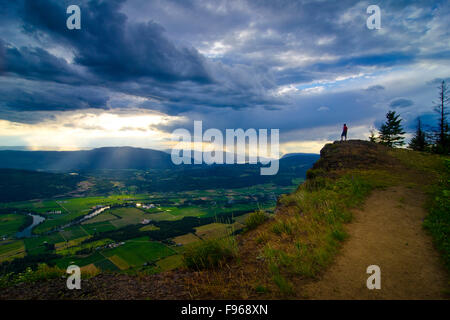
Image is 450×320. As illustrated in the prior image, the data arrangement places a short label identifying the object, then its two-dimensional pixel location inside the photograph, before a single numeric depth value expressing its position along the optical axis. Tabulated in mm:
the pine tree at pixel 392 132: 41438
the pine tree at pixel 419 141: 39119
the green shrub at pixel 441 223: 5690
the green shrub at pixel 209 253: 5844
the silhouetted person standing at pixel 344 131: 24016
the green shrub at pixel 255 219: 9371
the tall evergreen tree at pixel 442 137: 29625
